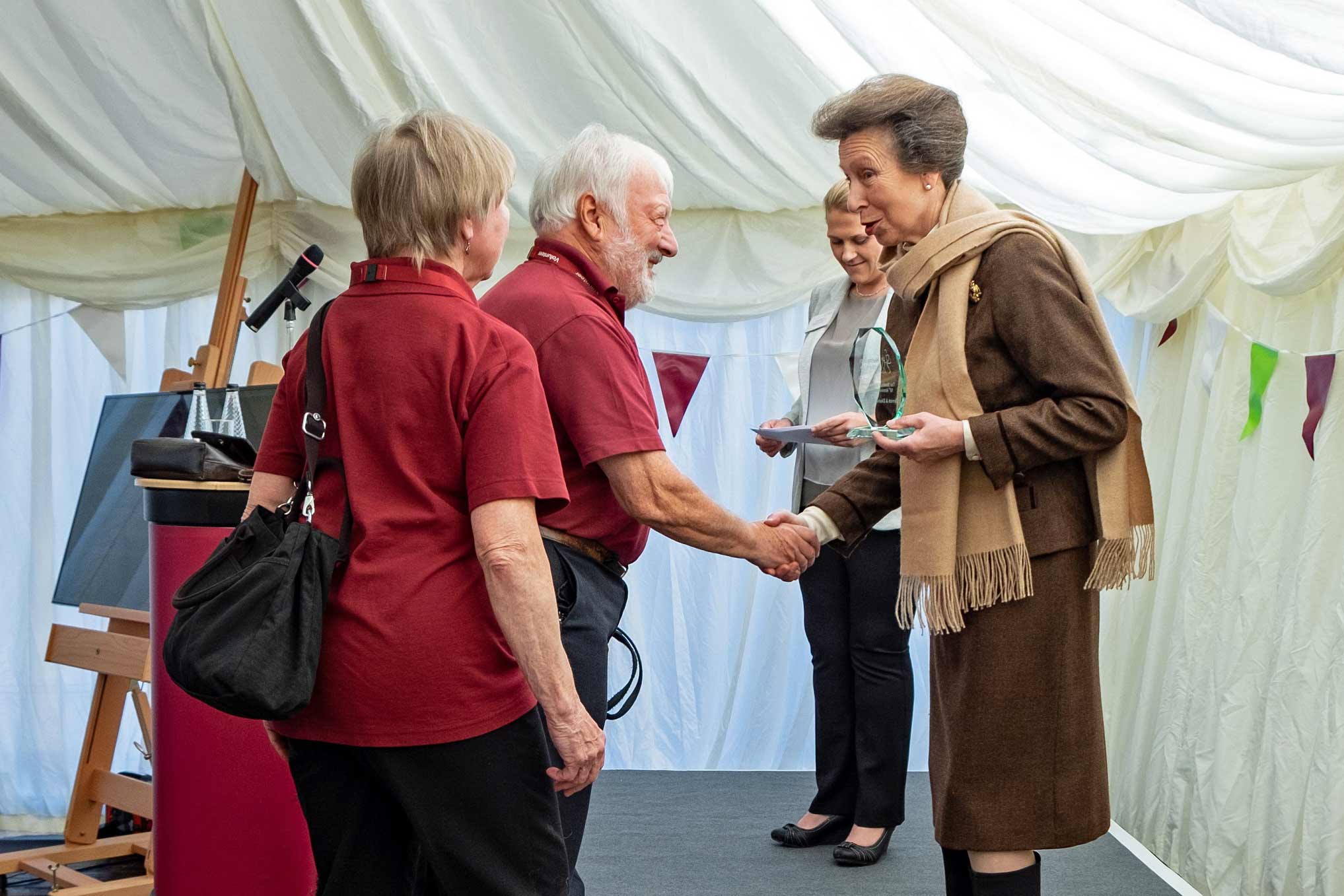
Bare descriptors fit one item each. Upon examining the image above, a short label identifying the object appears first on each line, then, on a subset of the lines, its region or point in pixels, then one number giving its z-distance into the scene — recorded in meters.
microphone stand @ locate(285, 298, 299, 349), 3.20
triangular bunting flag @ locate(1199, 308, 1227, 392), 3.34
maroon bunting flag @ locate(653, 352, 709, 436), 4.52
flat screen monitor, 3.38
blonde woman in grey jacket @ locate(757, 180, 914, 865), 3.27
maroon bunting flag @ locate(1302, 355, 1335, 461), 2.70
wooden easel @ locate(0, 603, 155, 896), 3.27
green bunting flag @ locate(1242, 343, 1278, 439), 2.99
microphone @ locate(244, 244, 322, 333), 3.15
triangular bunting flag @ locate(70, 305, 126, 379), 4.43
